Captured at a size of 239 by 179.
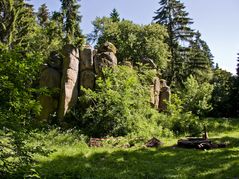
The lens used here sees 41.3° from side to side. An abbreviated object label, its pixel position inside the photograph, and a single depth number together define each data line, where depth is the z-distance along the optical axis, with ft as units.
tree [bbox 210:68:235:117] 113.60
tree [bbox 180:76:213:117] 83.31
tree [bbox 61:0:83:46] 106.25
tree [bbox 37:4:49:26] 173.88
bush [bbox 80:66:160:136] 66.49
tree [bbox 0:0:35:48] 87.81
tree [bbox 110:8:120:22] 204.20
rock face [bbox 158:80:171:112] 94.32
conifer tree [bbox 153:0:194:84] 146.41
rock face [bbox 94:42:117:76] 78.48
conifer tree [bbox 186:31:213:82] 146.82
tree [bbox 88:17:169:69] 115.65
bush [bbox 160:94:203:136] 73.97
